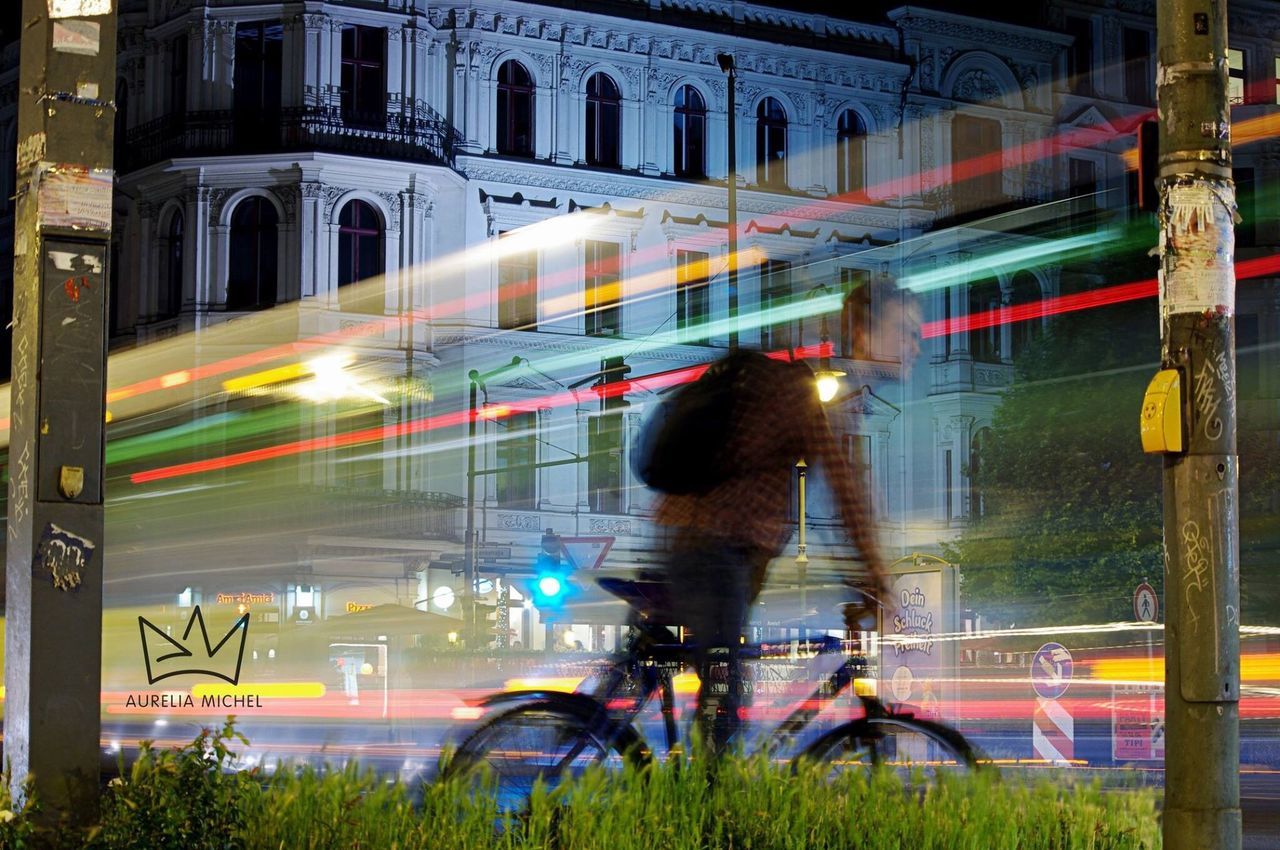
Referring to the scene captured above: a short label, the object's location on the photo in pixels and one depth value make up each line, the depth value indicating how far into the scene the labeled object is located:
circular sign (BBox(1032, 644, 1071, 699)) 15.41
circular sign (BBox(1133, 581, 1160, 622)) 21.08
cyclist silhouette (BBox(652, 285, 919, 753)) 6.40
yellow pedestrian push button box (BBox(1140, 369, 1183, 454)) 6.74
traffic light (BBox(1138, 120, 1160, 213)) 7.10
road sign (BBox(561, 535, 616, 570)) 32.53
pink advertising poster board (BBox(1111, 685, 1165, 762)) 15.99
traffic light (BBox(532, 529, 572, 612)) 16.52
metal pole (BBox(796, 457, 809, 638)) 7.31
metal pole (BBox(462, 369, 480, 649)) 36.25
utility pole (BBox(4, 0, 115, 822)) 5.15
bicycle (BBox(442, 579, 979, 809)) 6.40
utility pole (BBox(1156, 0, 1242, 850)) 6.54
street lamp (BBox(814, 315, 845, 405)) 19.38
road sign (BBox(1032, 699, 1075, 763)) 14.92
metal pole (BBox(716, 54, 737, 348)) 28.79
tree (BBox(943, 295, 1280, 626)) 39.28
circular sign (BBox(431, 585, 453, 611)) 43.97
